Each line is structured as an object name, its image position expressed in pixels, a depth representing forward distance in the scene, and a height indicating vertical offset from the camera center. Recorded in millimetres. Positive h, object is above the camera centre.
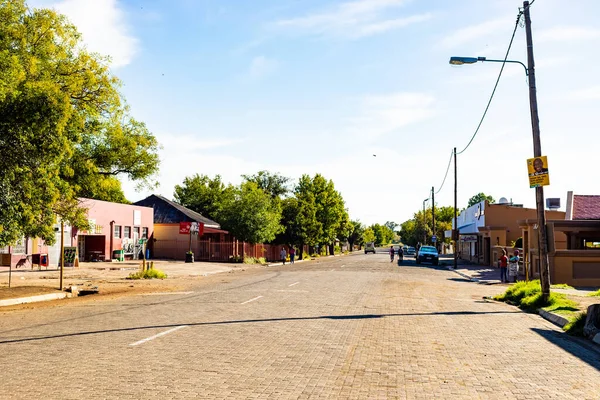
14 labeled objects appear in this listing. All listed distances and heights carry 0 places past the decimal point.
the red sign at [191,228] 49594 +1164
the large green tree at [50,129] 15953 +3983
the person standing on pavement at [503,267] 29281 -1372
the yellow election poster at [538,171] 16703 +2010
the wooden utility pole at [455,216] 43938 +2010
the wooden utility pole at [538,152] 16906 +2622
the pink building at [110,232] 44662 +722
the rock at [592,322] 11438 -1675
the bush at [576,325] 12133 -1836
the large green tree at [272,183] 99688 +9982
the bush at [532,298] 16000 -1765
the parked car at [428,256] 53834 -1463
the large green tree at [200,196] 92500 +7208
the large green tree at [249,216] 52219 +2244
